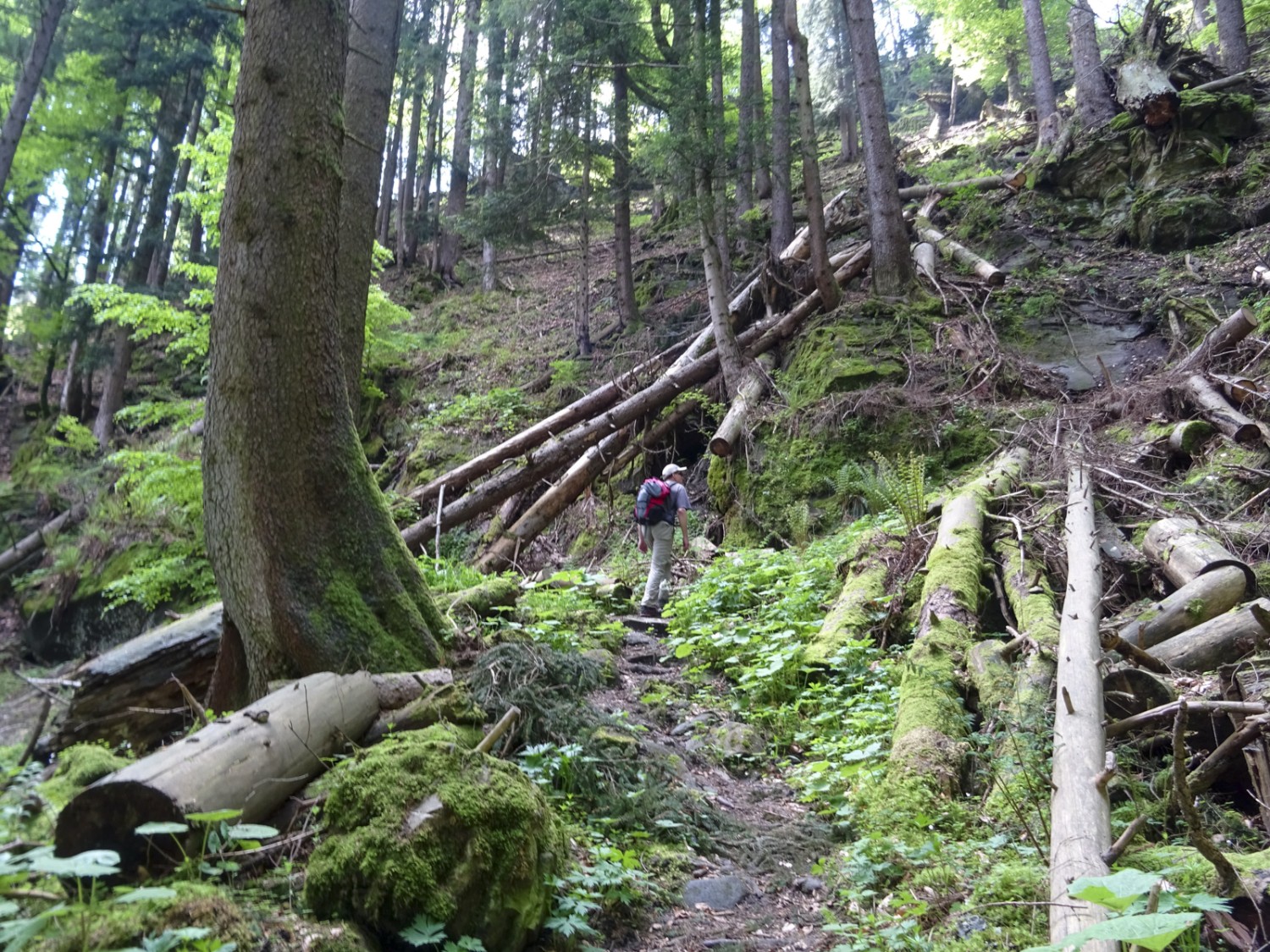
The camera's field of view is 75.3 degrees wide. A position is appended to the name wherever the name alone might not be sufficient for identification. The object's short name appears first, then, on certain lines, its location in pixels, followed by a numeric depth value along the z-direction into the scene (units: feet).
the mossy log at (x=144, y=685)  16.57
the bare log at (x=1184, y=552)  19.47
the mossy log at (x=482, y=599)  23.06
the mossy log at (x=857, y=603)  21.95
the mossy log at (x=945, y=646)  14.94
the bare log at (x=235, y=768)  9.67
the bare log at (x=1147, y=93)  47.78
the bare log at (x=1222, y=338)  31.30
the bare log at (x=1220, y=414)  26.81
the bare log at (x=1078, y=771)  9.06
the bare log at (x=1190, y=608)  18.34
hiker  31.96
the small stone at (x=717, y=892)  13.12
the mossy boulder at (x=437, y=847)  9.94
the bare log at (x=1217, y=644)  16.19
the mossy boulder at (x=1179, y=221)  43.39
